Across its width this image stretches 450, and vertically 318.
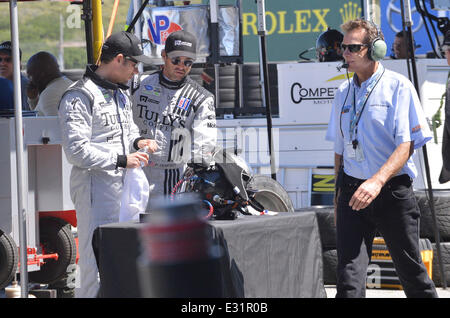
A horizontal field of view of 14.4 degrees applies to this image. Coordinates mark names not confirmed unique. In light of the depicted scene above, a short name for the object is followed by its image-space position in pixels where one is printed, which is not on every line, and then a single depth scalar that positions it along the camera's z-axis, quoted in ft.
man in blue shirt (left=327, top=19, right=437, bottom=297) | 30.92
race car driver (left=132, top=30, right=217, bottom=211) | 37.04
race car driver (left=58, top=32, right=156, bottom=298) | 33.06
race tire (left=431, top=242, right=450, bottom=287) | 48.89
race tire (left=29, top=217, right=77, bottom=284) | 45.17
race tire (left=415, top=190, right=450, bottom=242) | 50.09
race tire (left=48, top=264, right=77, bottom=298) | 46.57
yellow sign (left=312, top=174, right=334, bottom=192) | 54.70
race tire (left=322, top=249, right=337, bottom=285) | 49.42
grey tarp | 28.19
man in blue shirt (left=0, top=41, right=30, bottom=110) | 49.75
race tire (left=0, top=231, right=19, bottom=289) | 41.27
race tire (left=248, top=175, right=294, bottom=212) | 49.24
